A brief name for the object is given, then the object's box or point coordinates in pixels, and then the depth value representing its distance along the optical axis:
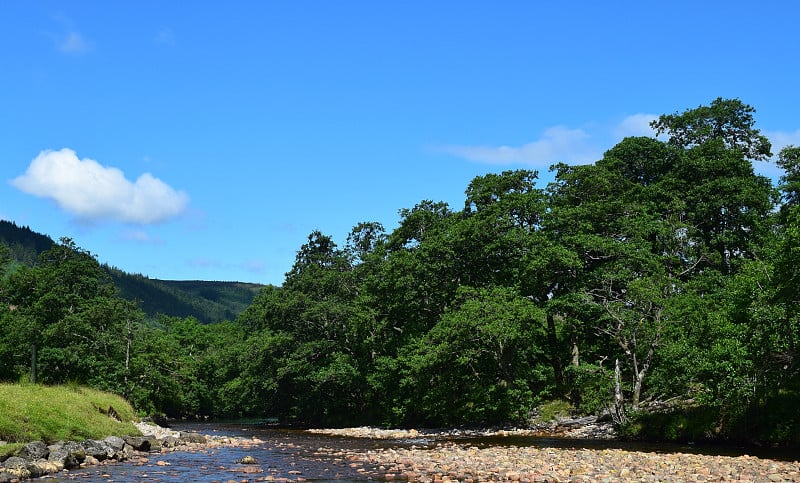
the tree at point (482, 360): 41.53
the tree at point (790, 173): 48.78
